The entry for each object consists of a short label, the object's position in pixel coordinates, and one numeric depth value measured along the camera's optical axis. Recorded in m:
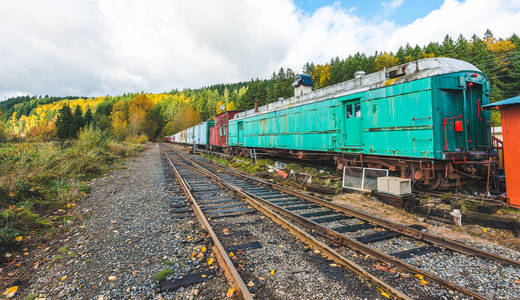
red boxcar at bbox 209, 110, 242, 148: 20.55
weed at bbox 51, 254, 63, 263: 3.65
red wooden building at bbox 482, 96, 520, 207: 4.90
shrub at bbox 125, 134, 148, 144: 37.35
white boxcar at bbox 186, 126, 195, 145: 34.11
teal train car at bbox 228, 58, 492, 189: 6.07
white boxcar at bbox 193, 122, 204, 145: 28.51
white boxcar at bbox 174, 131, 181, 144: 45.80
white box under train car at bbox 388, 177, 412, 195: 5.99
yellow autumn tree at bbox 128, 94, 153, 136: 47.75
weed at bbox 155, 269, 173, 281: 3.05
